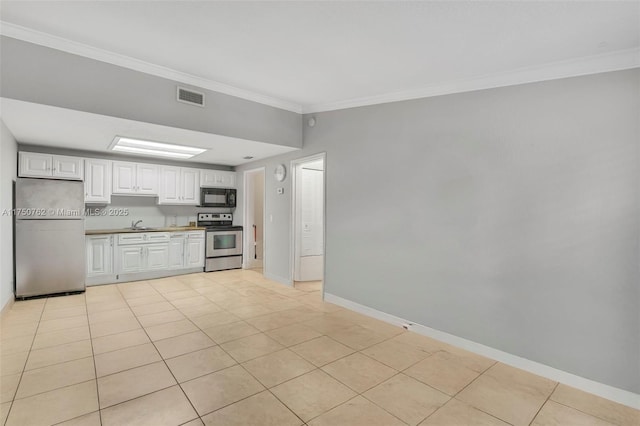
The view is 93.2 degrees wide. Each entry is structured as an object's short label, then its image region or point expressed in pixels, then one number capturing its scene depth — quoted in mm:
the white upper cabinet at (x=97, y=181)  5004
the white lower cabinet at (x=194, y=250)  5926
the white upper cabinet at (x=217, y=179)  6320
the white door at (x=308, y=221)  5077
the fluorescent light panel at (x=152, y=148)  4238
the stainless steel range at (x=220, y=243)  6152
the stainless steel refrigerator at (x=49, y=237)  4141
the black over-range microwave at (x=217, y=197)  6305
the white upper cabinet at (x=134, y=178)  5330
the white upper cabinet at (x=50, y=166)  4383
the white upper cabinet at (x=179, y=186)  5836
